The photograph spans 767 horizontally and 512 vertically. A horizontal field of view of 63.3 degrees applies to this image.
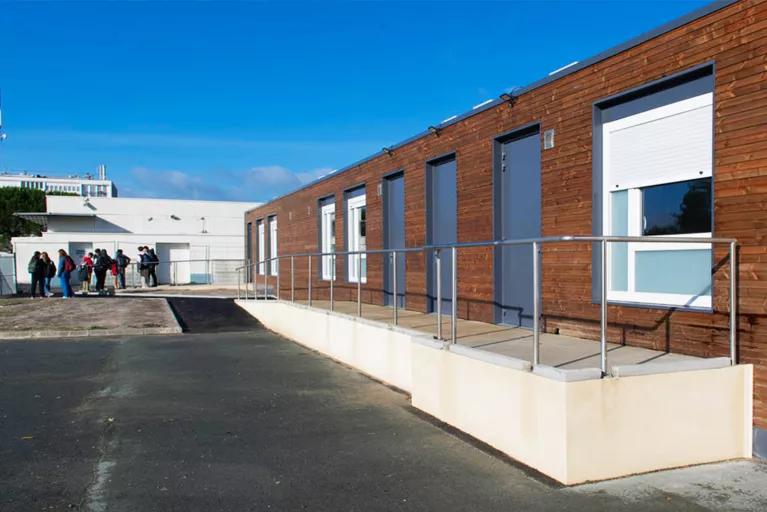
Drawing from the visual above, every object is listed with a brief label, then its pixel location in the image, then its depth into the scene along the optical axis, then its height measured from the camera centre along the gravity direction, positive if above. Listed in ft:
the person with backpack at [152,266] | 81.10 -0.99
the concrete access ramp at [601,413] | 15.02 -4.08
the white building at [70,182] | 298.56 +39.46
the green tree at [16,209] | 173.88 +14.18
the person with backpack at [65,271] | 64.28 -1.28
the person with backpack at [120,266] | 77.82 -0.93
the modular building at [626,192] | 17.31 +2.48
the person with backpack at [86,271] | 73.77 -1.49
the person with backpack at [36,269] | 66.03 -1.08
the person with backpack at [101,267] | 73.51 -0.99
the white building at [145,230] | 108.37 +5.56
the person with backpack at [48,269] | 67.46 -1.11
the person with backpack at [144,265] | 79.97 -0.83
